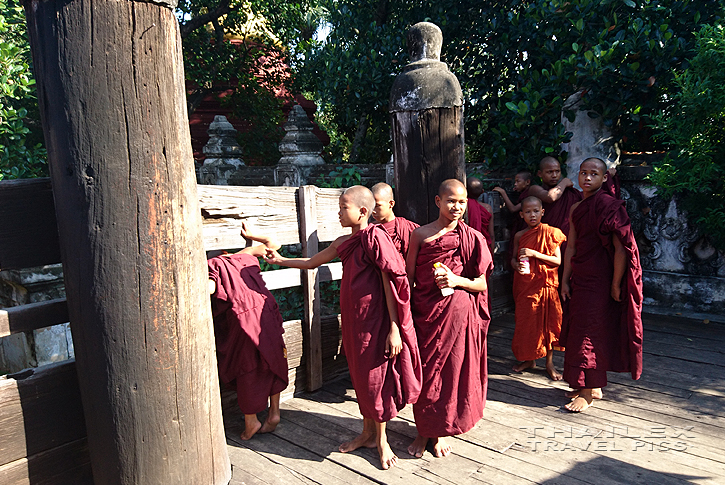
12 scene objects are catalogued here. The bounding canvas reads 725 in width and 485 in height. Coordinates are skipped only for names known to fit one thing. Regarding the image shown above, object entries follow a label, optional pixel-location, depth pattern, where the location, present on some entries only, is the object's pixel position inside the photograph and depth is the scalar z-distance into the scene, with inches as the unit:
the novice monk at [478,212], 204.5
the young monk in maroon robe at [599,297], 150.0
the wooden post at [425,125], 148.9
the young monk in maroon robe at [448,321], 129.6
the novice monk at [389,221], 148.3
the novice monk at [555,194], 213.0
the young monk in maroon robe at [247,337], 134.3
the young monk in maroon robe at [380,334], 124.1
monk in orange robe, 177.6
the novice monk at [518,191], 235.5
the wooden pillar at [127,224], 88.9
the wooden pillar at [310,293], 160.4
